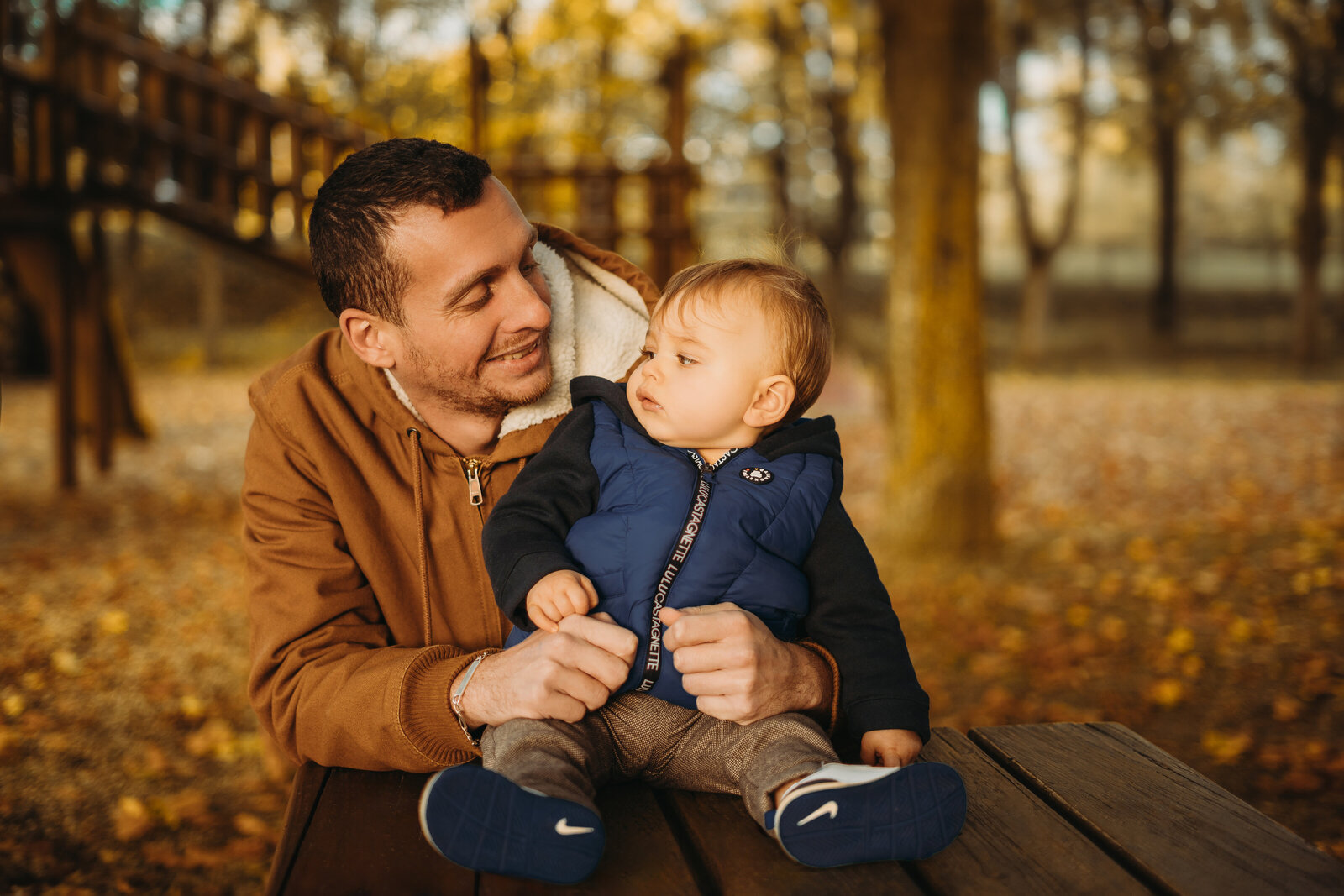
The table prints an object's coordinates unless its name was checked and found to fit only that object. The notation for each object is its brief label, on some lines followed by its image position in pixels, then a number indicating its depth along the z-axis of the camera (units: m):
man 2.12
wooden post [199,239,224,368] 17.58
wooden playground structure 8.84
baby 1.53
